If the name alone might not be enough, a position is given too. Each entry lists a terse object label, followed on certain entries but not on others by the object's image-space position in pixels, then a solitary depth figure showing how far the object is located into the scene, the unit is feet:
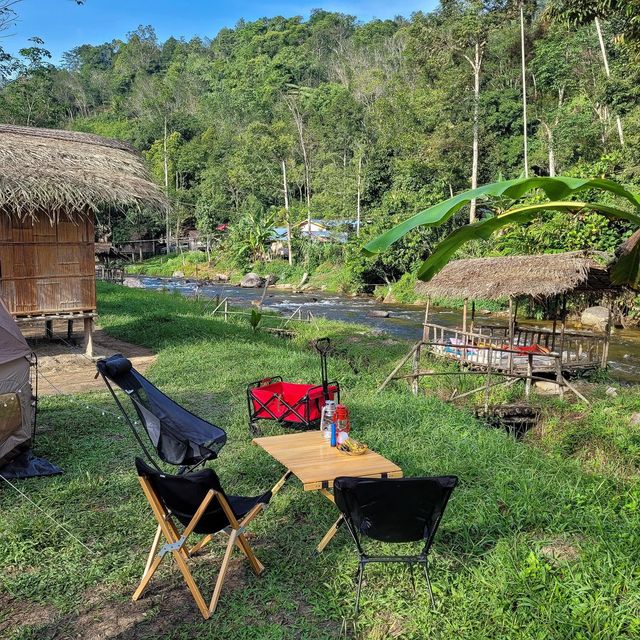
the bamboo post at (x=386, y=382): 26.53
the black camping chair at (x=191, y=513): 10.36
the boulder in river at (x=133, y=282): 102.93
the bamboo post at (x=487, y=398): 26.89
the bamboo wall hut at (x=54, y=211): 29.19
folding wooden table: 12.15
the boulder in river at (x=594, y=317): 61.41
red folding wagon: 20.45
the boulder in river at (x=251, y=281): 105.50
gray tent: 16.22
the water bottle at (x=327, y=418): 14.67
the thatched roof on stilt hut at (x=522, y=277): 35.12
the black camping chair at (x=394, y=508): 9.98
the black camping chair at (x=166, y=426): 15.34
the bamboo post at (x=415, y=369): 28.14
